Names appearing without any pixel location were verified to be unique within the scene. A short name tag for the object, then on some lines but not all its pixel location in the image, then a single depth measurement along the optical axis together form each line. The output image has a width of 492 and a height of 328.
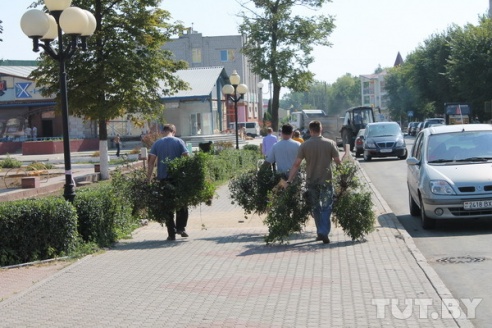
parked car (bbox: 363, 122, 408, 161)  36.78
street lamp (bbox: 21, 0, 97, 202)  12.63
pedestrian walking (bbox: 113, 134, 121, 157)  49.53
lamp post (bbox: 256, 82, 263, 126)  104.00
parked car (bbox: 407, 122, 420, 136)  82.88
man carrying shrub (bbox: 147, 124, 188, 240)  12.39
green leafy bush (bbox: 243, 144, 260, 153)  35.87
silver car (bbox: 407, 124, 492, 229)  12.51
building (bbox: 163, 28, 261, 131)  96.56
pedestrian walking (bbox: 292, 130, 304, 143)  17.93
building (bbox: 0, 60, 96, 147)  62.62
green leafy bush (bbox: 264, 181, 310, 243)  11.37
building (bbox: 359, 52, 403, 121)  194.00
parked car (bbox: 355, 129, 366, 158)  41.56
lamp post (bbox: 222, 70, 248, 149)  33.78
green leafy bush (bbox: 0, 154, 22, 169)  37.21
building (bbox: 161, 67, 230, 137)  63.12
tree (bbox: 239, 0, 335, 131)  41.41
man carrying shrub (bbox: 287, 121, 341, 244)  11.43
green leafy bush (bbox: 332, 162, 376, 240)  11.41
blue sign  62.41
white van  84.12
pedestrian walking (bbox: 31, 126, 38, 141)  63.28
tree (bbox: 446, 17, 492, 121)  64.50
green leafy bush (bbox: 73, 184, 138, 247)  11.80
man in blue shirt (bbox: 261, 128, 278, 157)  20.36
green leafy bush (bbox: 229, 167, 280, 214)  13.13
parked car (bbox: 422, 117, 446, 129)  62.02
